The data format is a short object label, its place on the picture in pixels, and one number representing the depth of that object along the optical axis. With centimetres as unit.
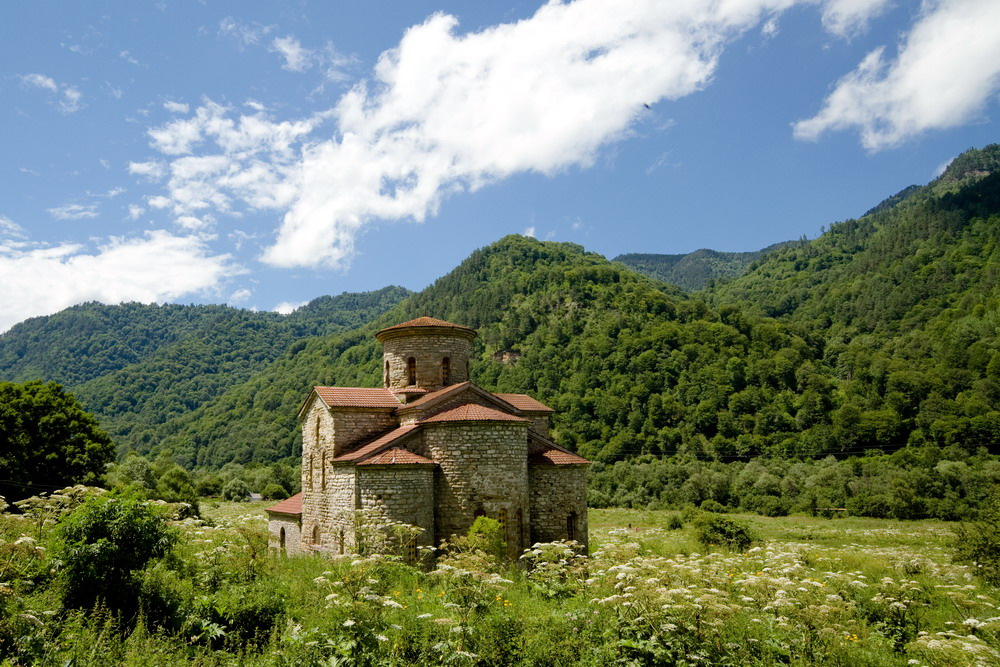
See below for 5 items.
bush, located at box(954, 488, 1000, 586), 1789
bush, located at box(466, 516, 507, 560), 1523
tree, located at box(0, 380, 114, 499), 2898
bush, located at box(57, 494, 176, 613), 968
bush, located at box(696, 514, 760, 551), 2898
